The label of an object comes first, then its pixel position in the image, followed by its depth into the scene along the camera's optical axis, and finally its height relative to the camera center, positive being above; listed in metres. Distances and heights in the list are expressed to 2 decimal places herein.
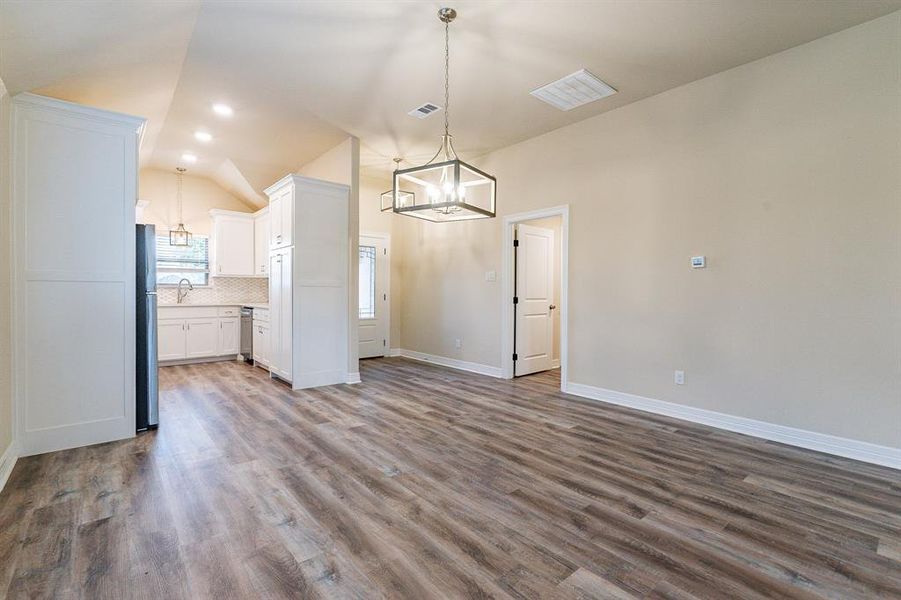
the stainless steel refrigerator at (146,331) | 3.36 -0.28
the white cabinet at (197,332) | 6.30 -0.56
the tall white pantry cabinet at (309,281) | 4.88 +0.20
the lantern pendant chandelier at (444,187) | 2.88 +0.87
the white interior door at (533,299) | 5.66 -0.02
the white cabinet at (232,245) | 6.97 +0.92
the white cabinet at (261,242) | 6.79 +0.94
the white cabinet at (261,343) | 5.84 -0.67
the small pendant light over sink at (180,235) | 6.96 +1.06
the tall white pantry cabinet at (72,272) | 2.85 +0.18
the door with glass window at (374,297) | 7.27 +0.02
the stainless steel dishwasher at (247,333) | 6.61 -0.59
